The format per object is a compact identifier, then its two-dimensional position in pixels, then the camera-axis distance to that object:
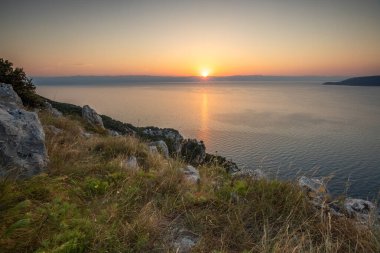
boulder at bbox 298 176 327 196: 5.18
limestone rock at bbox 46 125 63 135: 9.14
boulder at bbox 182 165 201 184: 6.50
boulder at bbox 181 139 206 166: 35.28
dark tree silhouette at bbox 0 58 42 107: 13.43
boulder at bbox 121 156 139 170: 6.62
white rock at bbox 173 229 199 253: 3.67
